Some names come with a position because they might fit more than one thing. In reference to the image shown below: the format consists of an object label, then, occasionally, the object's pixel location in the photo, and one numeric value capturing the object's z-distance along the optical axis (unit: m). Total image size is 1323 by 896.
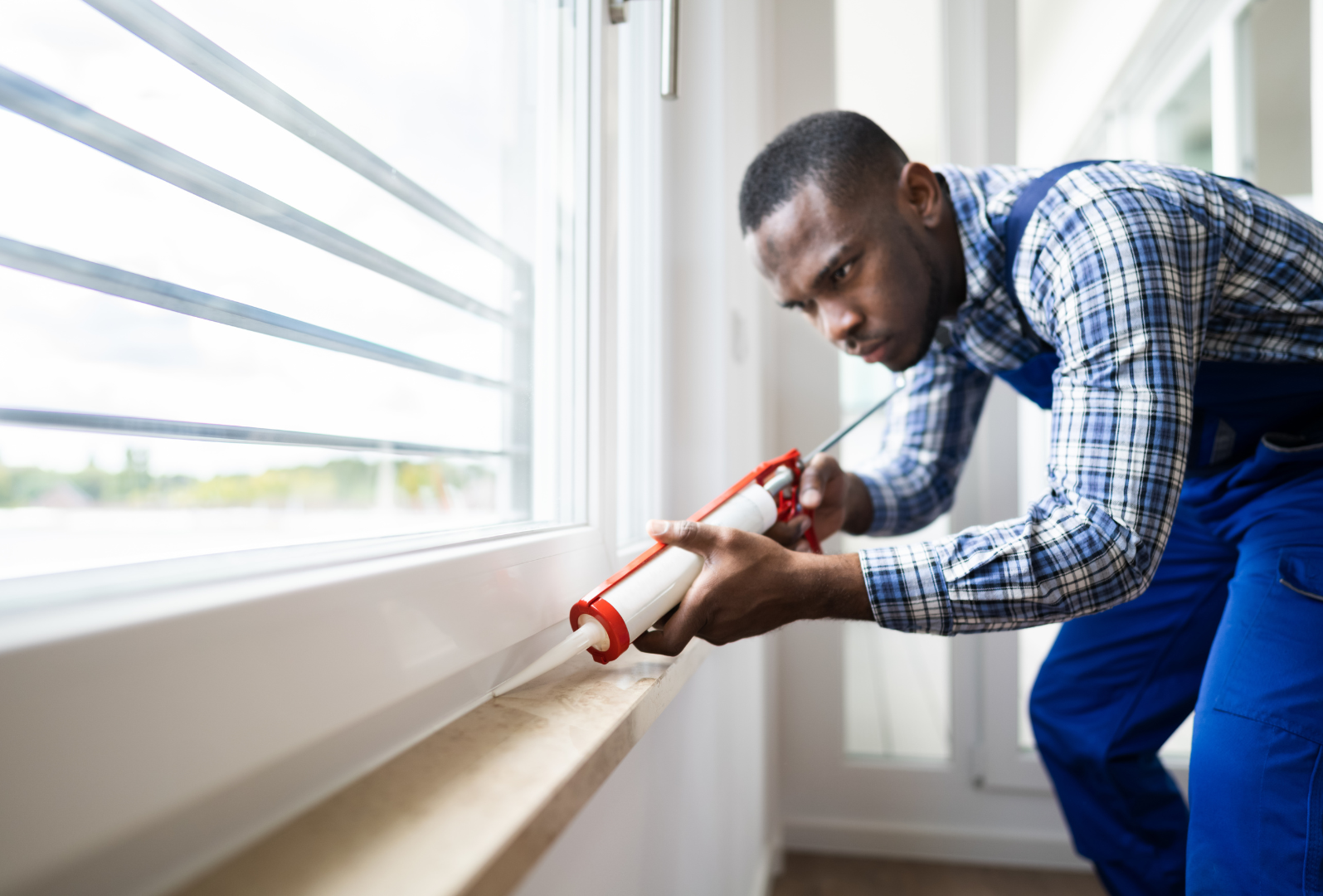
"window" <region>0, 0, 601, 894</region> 0.24
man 0.61
